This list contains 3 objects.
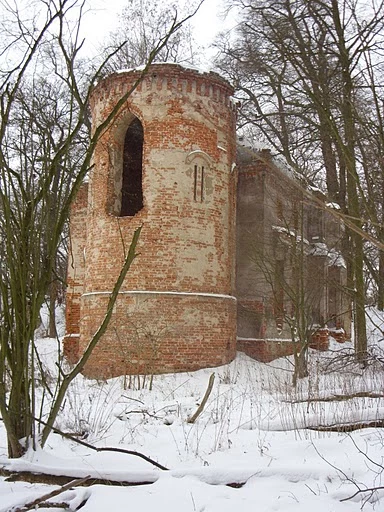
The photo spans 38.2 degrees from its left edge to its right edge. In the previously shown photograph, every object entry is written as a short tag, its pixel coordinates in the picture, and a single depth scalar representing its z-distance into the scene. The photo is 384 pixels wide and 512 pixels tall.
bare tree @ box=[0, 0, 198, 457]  4.30
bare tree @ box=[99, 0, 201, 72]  24.22
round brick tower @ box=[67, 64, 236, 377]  11.65
